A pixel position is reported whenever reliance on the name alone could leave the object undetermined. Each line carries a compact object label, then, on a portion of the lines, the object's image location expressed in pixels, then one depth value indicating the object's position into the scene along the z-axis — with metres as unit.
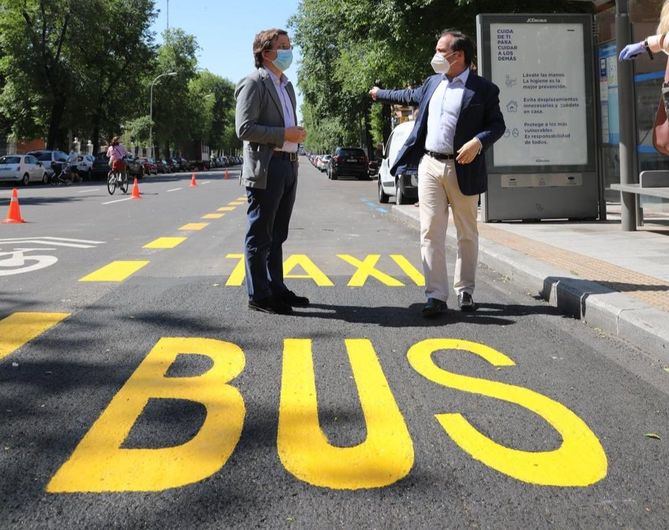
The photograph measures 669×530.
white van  17.03
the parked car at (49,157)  39.78
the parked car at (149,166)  55.86
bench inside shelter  9.03
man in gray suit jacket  5.47
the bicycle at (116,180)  24.53
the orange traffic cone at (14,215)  14.05
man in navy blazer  5.53
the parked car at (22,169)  36.34
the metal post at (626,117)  9.91
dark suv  38.47
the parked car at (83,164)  42.03
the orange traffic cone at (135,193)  22.15
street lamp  71.12
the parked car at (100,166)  43.75
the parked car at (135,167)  46.03
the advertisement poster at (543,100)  11.37
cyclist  23.94
